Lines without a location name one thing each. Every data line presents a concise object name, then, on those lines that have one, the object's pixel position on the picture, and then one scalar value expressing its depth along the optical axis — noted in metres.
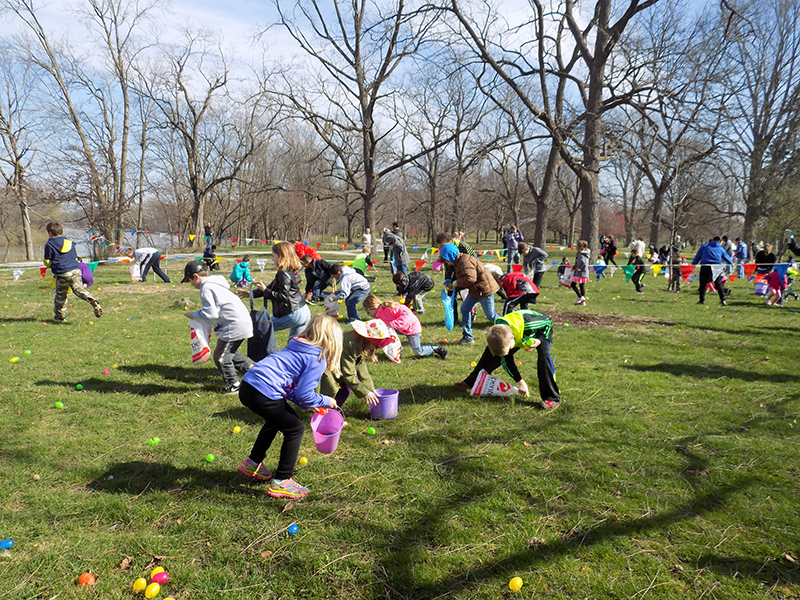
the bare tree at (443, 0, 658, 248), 15.23
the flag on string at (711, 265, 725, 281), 12.66
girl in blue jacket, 3.46
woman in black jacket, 5.90
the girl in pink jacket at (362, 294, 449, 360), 6.05
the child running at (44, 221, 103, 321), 9.29
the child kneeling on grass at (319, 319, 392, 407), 4.76
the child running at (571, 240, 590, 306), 12.55
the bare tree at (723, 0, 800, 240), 28.06
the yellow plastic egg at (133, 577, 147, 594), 2.73
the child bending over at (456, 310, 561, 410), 4.77
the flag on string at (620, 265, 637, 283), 14.81
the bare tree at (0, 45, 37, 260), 27.37
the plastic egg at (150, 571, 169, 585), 2.77
